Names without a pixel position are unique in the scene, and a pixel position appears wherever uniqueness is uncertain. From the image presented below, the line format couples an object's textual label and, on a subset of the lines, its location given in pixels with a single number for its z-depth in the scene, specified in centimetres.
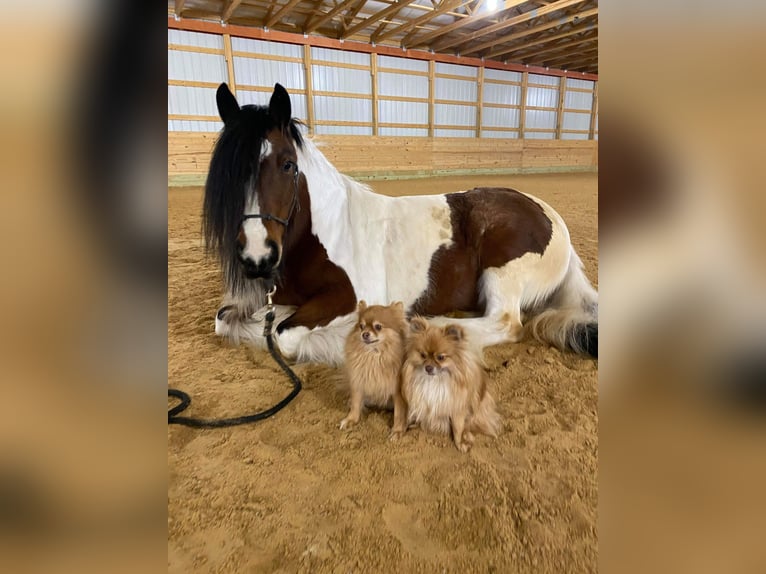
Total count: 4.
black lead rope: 165
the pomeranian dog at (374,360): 171
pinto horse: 199
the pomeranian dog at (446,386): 157
